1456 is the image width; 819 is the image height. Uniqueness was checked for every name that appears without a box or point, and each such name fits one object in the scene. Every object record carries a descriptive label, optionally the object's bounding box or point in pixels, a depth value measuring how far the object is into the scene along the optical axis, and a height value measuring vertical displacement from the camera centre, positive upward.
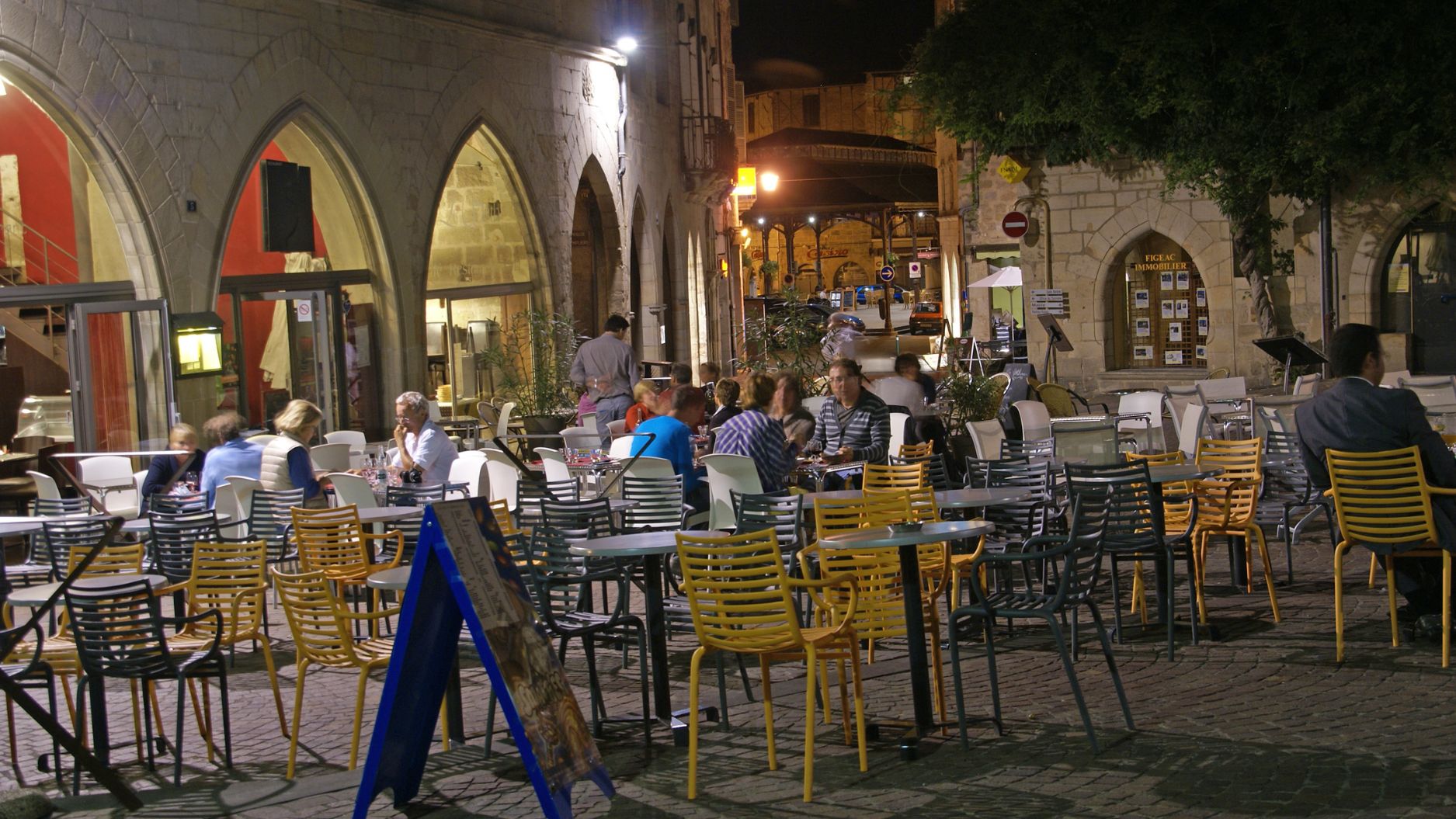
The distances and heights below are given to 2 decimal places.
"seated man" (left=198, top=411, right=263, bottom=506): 9.92 -0.31
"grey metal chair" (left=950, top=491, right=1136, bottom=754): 5.84 -0.87
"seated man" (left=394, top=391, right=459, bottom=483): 10.15 -0.28
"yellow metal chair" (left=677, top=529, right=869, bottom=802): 5.54 -0.79
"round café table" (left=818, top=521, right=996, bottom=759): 5.80 -0.70
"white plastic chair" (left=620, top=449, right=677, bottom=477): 9.26 -0.45
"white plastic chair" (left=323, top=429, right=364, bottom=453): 13.11 -0.28
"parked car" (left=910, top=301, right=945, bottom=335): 40.81 +1.50
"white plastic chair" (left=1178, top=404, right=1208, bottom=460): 11.36 -0.44
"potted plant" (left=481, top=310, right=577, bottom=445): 17.33 +0.34
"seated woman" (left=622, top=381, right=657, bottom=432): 11.83 -0.11
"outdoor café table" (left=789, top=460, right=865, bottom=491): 9.96 -0.55
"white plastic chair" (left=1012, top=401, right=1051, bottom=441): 12.56 -0.37
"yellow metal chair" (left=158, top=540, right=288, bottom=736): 6.77 -0.76
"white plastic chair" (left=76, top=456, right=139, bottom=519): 11.90 -0.50
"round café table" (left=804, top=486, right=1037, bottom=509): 7.44 -0.58
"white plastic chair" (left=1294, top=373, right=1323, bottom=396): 13.63 -0.20
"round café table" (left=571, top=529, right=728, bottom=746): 6.17 -0.75
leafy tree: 17.16 +3.22
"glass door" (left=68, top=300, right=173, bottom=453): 13.58 +0.34
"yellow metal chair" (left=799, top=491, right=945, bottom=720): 6.34 -0.85
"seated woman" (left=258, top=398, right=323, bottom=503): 9.47 -0.30
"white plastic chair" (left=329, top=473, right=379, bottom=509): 9.16 -0.51
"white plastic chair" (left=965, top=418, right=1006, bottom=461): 11.41 -0.45
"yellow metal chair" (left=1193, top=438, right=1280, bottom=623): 8.08 -0.70
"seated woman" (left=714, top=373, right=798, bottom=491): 9.20 -0.34
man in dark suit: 7.27 -0.30
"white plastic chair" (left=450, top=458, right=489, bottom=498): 10.10 -0.48
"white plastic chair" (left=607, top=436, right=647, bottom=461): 10.54 -0.38
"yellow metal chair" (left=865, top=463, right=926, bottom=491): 8.87 -0.55
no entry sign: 20.89 +2.00
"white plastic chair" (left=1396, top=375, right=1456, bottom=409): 12.03 -0.25
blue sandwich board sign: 5.01 -0.88
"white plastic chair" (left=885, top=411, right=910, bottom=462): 11.45 -0.37
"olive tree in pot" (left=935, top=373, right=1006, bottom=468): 13.88 -0.21
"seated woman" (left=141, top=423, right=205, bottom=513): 10.48 -0.36
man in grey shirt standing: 14.94 +0.28
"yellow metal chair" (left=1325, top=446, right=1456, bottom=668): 6.89 -0.64
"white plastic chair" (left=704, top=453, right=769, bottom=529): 8.91 -0.54
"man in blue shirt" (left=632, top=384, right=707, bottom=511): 9.54 -0.28
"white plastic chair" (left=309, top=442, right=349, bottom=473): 11.43 -0.38
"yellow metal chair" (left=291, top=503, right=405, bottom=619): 7.98 -0.71
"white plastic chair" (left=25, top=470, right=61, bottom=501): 10.41 -0.46
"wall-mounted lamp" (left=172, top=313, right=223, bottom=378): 14.26 +0.62
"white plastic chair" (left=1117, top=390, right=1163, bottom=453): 13.48 -0.40
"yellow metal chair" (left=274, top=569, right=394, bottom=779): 5.97 -0.88
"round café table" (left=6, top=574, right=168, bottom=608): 6.42 -0.73
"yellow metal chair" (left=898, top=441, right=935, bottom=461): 10.34 -0.48
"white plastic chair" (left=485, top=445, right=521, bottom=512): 10.19 -0.52
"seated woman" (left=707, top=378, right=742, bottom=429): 11.97 -0.10
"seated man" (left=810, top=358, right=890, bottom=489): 10.33 -0.26
